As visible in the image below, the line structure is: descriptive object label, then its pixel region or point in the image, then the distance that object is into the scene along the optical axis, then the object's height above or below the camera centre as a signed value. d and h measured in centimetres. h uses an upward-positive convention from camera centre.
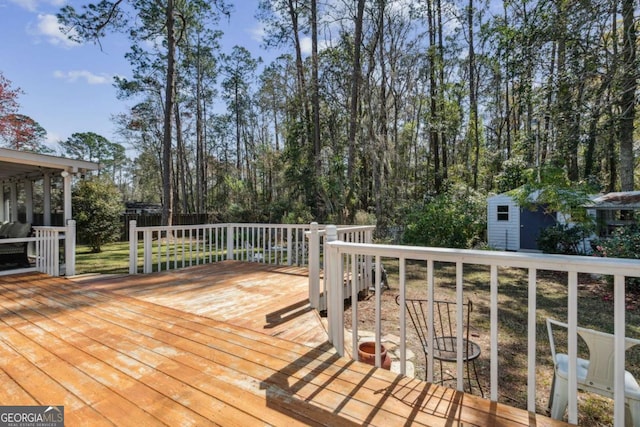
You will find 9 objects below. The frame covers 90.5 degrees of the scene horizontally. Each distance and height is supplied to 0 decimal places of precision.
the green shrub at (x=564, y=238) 838 -76
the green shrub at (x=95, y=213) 983 -5
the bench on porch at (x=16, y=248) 561 -65
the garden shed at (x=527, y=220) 878 -32
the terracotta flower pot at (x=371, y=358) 257 -122
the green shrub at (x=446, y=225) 1012 -48
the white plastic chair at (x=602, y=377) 161 -88
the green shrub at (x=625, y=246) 604 -73
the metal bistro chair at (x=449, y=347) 222 -109
